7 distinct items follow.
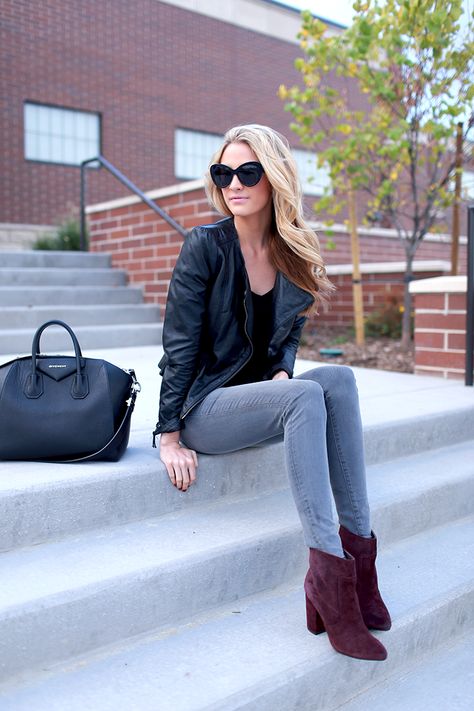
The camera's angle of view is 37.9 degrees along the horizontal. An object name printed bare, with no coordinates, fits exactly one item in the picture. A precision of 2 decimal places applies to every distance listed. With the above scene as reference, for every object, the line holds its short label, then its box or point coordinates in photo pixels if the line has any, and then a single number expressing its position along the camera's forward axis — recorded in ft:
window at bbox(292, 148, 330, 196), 48.06
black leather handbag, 6.70
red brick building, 36.99
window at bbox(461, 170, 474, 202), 19.74
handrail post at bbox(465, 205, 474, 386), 12.76
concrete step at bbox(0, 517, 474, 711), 5.13
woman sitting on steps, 5.95
